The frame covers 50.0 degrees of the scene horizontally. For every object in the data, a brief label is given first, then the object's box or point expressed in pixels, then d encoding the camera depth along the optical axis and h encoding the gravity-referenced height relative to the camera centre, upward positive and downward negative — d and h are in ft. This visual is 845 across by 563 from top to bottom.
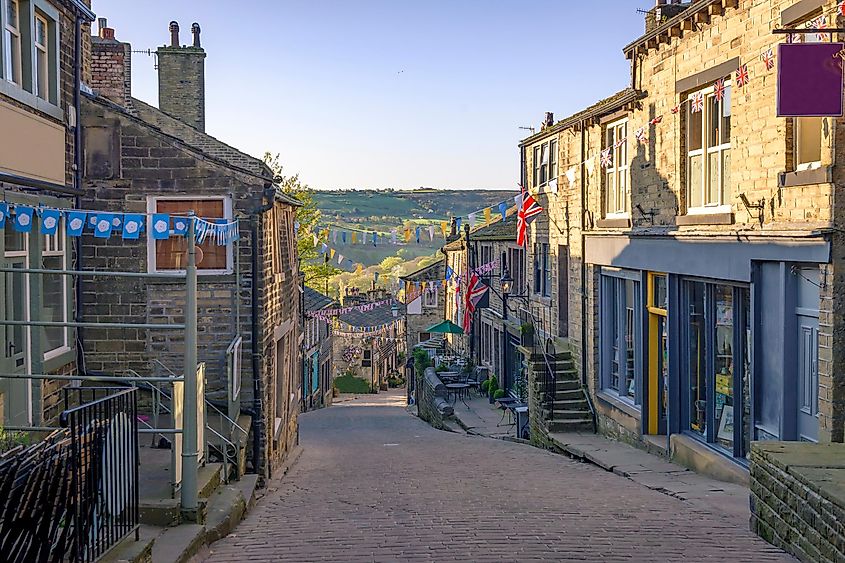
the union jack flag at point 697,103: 43.60 +7.56
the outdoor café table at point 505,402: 85.20 -13.63
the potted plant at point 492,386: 95.73 -13.56
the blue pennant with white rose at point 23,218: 31.55 +1.52
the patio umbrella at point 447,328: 113.19 -8.69
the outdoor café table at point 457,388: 97.66 -13.95
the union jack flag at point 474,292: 97.30 -3.54
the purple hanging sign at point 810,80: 31.58 +6.23
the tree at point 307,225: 140.36 +5.80
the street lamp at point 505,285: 92.12 -2.75
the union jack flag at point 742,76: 39.92 +8.04
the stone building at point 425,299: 174.91 -7.73
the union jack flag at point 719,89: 42.27 +7.96
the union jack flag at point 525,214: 74.84 +3.79
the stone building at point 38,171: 36.83 +4.03
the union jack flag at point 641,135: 53.16 +7.28
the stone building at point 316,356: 148.87 -17.99
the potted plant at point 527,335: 77.10 -6.50
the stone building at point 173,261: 48.83 -0.01
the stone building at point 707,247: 36.06 +0.53
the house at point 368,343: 212.84 -20.81
